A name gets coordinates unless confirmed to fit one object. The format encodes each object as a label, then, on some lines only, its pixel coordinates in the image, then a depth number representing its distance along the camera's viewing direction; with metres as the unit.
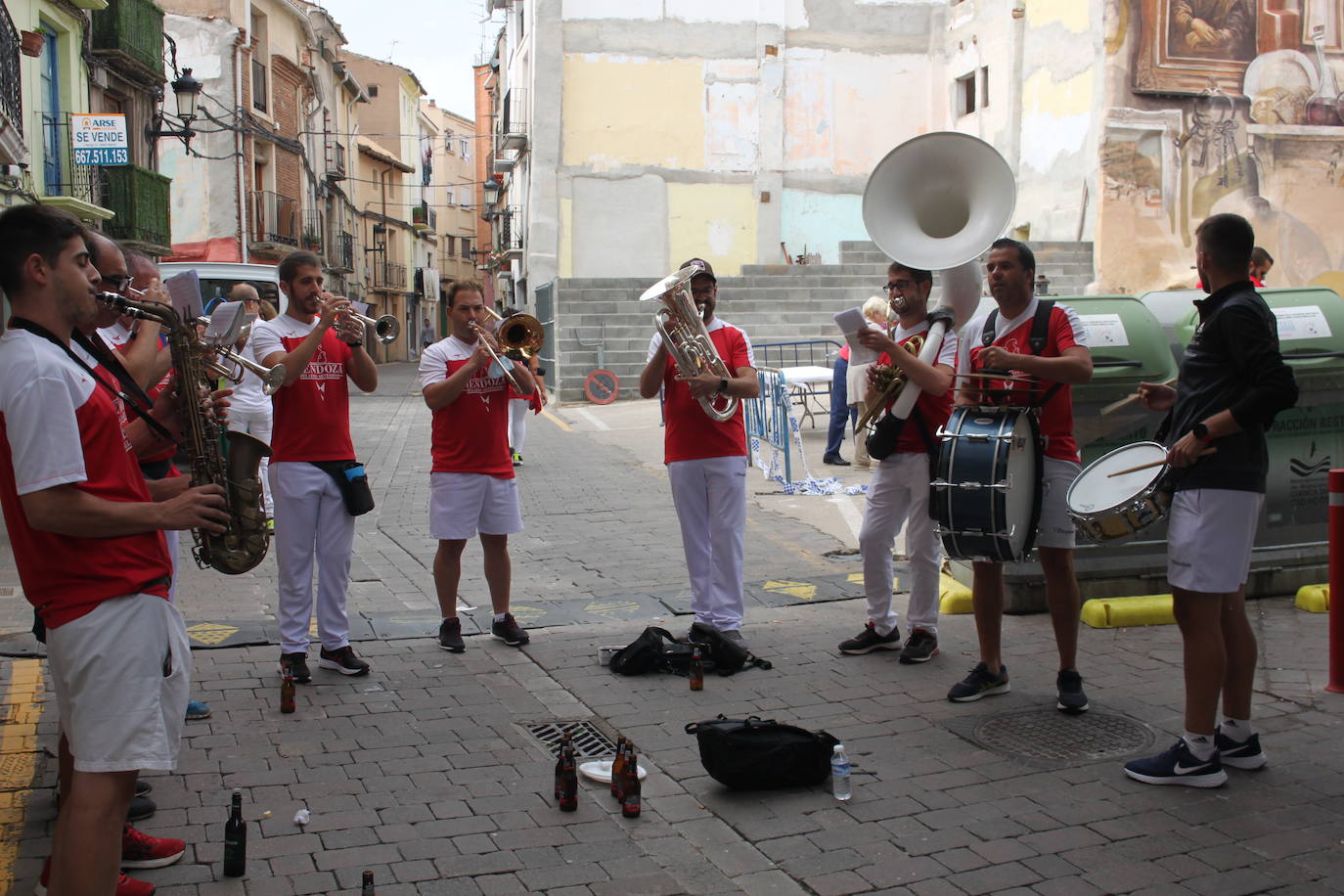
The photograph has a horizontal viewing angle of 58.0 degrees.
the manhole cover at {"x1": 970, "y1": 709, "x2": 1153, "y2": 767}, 4.74
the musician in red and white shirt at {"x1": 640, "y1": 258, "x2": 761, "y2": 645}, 6.06
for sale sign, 17.81
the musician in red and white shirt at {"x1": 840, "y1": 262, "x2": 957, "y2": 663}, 5.93
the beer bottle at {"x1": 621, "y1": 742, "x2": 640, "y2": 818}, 4.20
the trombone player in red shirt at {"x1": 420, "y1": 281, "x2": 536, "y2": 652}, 6.23
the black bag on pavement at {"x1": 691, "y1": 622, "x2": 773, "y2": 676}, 5.86
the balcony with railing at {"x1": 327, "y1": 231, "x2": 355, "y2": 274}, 47.02
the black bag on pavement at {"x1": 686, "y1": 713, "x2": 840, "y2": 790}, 4.36
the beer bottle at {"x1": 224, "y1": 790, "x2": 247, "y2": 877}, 3.68
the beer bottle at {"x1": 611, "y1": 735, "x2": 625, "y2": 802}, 4.27
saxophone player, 2.92
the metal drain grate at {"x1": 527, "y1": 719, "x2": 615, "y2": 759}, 4.86
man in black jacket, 4.21
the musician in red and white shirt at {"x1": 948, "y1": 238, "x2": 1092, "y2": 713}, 5.17
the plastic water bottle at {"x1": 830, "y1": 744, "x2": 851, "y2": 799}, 4.32
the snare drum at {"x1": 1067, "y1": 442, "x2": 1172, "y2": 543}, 4.52
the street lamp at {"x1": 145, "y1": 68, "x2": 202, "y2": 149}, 23.42
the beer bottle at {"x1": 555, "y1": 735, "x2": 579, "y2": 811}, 4.21
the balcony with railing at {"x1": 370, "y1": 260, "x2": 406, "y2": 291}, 57.12
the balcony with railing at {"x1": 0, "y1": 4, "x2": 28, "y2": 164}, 14.62
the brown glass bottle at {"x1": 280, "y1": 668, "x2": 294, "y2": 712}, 5.26
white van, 17.53
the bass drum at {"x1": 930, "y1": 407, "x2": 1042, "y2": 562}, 4.84
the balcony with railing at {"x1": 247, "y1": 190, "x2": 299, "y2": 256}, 34.94
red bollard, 5.38
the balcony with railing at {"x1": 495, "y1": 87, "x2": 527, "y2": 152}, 33.44
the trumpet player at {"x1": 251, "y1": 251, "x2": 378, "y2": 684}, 5.68
